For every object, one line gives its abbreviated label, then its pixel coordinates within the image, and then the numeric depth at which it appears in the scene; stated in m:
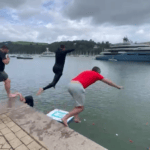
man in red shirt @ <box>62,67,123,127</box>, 3.65
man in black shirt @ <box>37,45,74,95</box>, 4.67
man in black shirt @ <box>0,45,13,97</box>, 4.70
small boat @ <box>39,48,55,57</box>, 120.14
